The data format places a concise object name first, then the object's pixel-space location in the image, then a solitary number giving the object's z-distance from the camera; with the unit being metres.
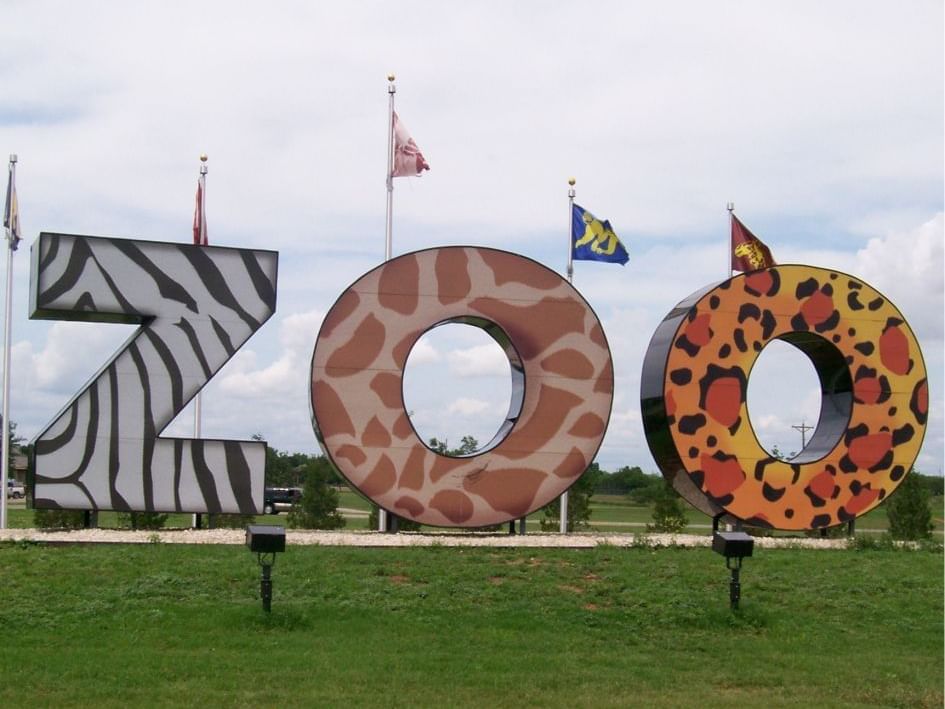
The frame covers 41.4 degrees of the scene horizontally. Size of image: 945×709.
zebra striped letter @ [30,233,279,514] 19.91
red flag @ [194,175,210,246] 24.42
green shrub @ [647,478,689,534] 30.25
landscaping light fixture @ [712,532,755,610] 14.34
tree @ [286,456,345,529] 31.90
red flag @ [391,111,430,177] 23.11
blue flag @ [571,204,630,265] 23.80
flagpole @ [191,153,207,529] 24.42
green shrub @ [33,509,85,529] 25.08
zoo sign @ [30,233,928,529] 19.94
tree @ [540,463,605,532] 31.78
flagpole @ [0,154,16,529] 21.46
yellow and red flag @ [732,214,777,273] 24.00
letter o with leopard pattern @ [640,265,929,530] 20.73
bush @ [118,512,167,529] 25.83
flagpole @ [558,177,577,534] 22.45
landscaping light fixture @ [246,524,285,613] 13.59
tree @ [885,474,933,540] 29.20
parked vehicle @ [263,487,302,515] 45.97
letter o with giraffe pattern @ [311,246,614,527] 19.89
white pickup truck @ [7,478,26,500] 65.40
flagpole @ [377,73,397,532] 21.27
